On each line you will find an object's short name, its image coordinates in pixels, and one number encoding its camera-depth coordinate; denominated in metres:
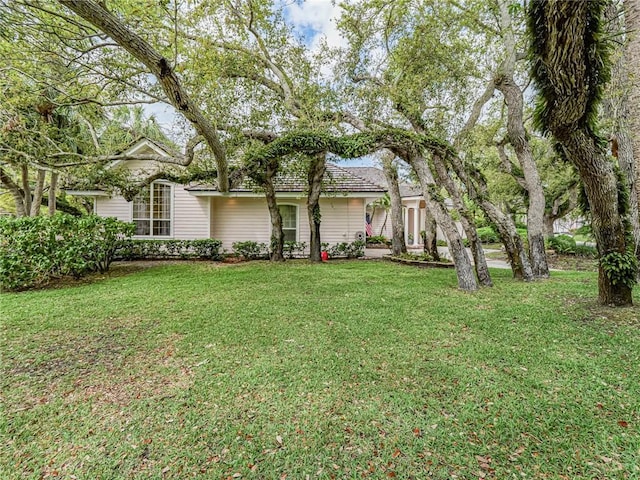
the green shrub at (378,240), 20.27
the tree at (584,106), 3.73
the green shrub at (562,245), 15.28
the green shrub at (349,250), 13.81
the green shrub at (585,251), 14.28
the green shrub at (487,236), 22.61
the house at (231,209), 13.31
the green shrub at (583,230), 9.53
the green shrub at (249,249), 13.24
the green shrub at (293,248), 13.29
